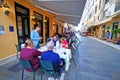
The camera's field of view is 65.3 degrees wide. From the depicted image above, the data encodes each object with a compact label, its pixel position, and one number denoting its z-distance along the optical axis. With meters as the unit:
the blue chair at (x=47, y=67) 2.17
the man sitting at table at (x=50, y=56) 2.21
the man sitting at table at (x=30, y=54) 2.27
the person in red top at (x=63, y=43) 4.28
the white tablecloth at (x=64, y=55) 2.91
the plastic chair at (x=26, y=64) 2.24
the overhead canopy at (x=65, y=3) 3.92
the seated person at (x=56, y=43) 3.89
